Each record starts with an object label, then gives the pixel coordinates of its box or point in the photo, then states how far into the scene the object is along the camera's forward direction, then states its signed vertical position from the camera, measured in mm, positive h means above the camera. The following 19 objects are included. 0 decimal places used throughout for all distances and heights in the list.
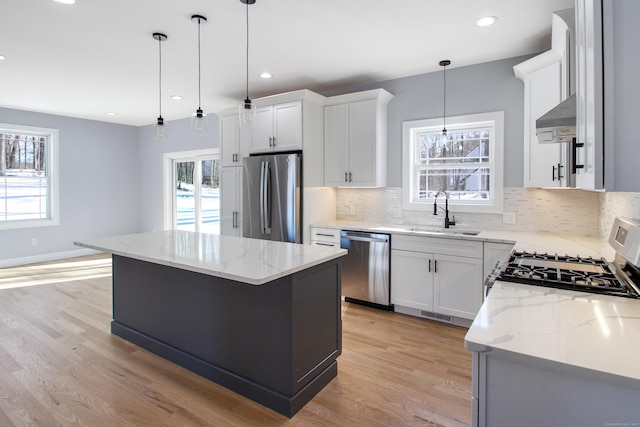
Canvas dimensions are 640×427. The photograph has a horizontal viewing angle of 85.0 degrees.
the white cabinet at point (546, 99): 2383 +882
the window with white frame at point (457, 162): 3623 +529
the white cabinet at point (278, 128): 4082 +1005
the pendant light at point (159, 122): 2893 +731
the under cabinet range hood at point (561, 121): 1582 +405
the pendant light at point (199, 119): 2720 +723
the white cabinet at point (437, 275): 3193 -634
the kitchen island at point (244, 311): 2045 -682
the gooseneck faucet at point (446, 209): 3788 +2
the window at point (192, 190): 6516 +395
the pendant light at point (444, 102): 3824 +1188
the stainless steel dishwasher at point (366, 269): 3656 -633
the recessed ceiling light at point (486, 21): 2710 +1491
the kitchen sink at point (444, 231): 3584 -223
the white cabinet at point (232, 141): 4656 +950
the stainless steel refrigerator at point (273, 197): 4027 +156
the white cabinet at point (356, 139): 3990 +839
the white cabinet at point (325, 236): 3976 -306
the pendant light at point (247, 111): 2512 +726
